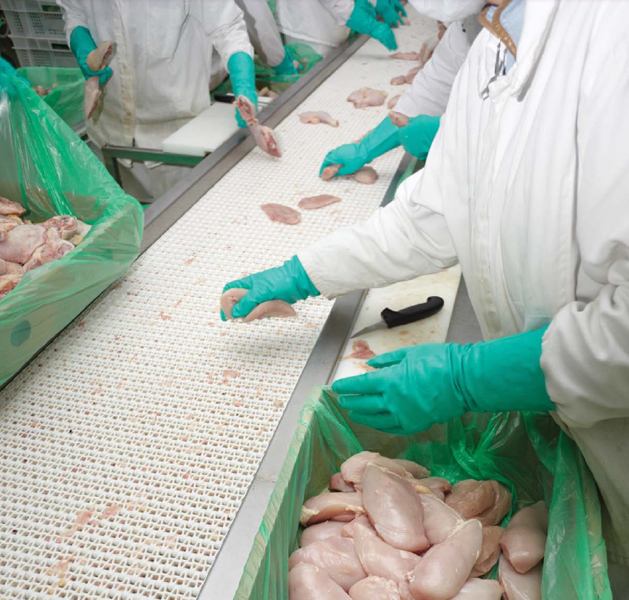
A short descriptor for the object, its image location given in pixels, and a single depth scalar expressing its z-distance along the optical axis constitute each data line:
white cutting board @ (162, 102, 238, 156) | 2.45
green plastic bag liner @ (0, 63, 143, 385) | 1.22
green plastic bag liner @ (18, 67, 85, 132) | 3.21
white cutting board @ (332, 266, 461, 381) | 1.38
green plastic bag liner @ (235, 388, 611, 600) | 0.79
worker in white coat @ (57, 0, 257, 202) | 2.80
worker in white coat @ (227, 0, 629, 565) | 0.81
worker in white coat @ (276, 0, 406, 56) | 3.62
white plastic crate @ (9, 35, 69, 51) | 3.62
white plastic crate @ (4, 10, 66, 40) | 3.50
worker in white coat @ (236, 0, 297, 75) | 3.77
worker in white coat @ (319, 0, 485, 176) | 2.08
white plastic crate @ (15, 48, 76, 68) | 3.69
